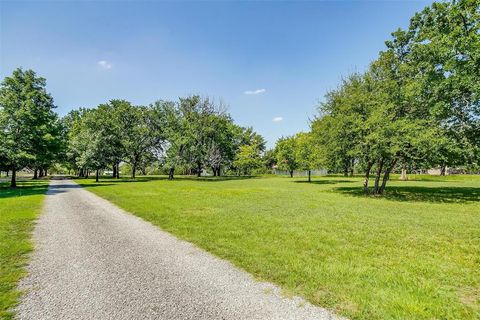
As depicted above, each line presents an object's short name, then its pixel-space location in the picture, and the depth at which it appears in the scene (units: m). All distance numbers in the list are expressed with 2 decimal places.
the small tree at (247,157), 71.00
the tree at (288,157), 50.73
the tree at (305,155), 42.74
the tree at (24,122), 29.67
